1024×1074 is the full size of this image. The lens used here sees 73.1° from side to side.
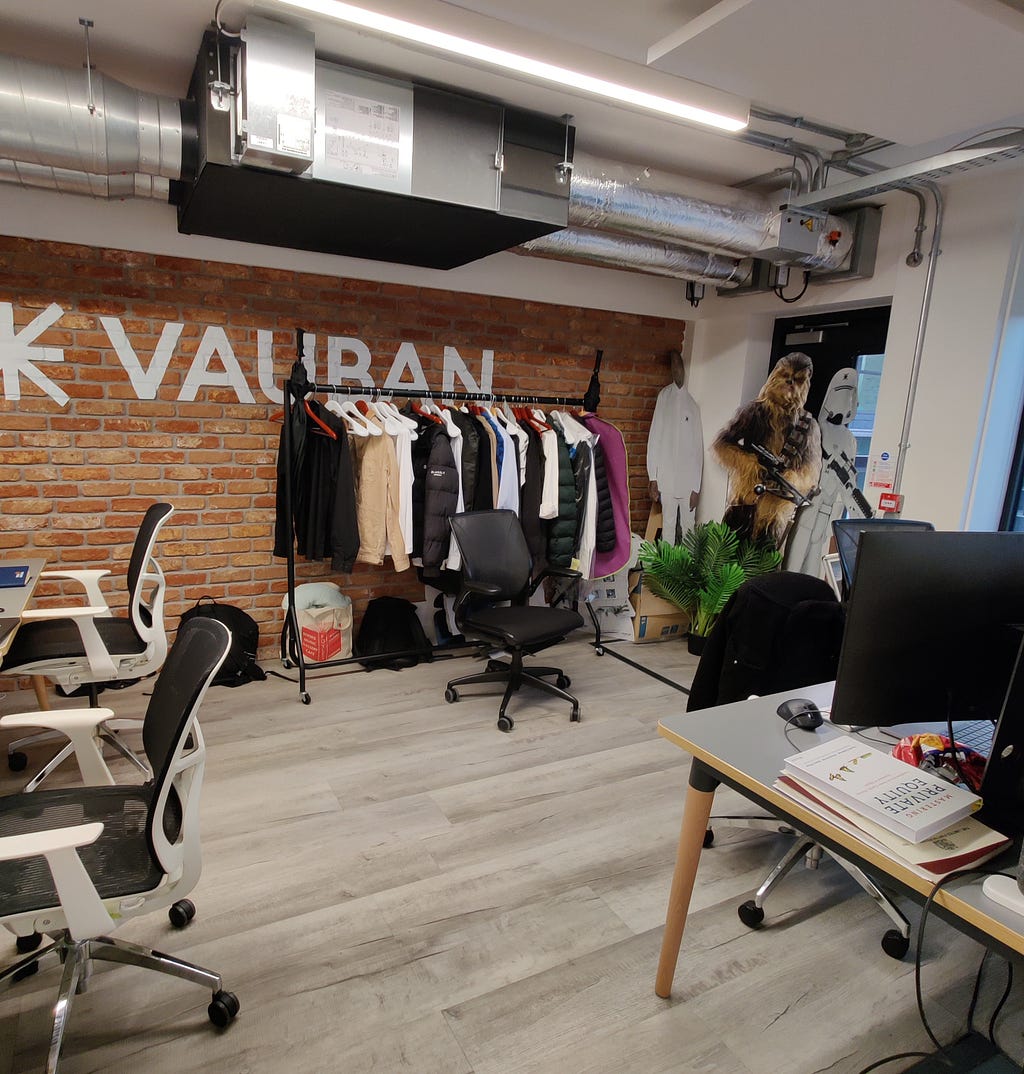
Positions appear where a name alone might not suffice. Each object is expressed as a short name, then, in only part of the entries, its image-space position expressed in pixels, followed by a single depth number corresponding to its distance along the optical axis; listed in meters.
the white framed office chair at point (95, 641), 2.54
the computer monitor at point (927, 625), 1.26
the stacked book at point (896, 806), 1.20
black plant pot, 4.49
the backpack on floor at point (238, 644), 3.64
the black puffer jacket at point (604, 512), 4.29
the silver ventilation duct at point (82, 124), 2.35
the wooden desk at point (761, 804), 1.11
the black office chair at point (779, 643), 2.20
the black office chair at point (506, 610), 3.38
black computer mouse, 1.69
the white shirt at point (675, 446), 4.88
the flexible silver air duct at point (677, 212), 3.19
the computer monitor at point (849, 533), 2.21
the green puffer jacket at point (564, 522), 4.13
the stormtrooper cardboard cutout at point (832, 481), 4.24
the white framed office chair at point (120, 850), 1.37
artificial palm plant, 4.38
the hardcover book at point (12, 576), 2.63
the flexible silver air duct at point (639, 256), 3.63
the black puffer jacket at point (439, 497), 3.77
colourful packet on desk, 1.45
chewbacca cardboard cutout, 4.41
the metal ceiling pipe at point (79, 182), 2.61
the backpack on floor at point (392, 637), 3.99
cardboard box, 4.66
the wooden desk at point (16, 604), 2.17
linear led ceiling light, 1.97
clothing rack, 3.46
